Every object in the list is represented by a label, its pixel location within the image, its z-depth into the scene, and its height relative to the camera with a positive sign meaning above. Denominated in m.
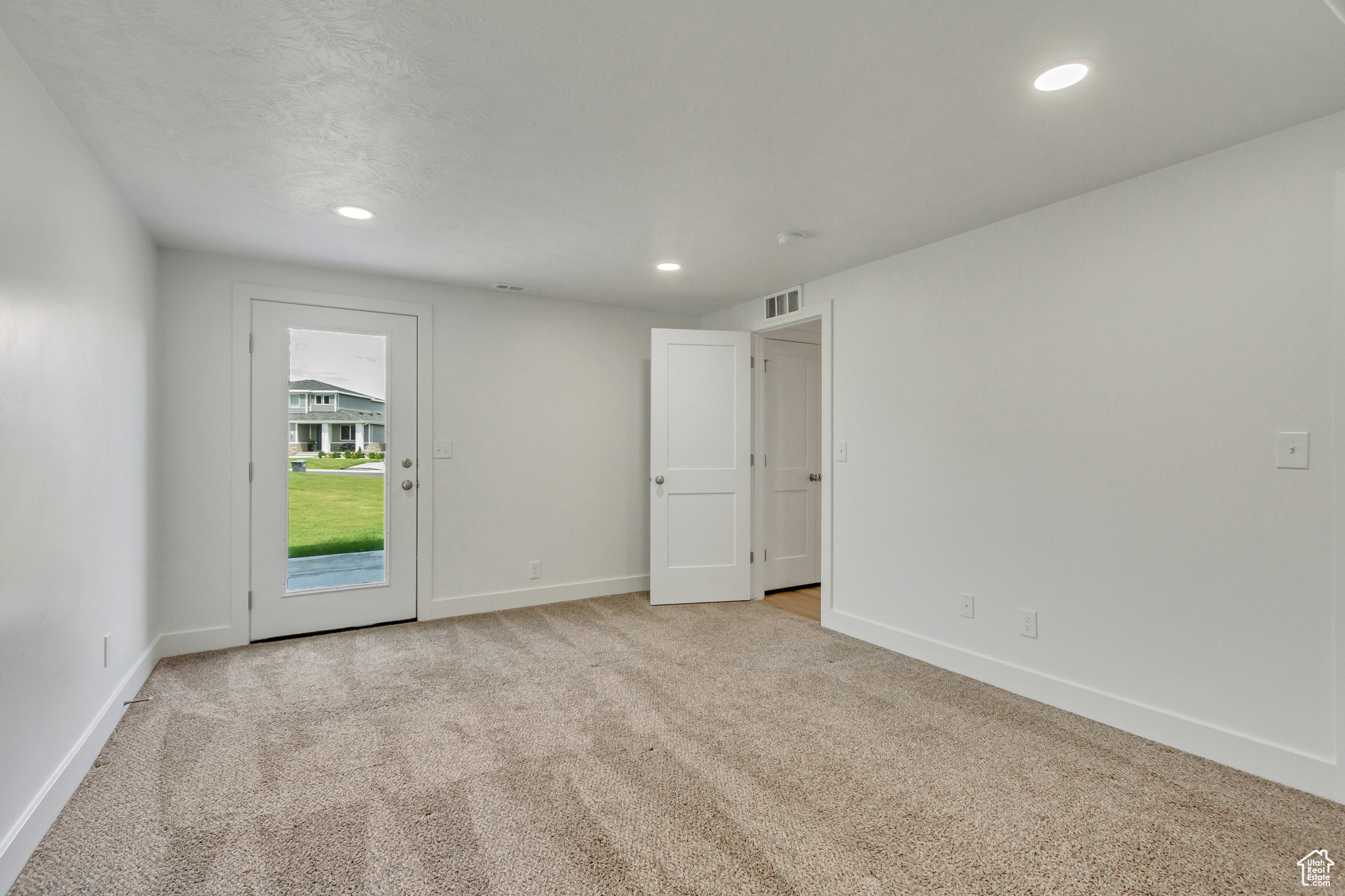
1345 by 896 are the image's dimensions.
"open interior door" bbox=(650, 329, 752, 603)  4.63 -0.16
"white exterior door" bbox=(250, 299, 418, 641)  3.74 -0.19
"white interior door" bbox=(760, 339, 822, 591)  5.02 -0.15
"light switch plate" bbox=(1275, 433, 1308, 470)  2.11 -0.02
